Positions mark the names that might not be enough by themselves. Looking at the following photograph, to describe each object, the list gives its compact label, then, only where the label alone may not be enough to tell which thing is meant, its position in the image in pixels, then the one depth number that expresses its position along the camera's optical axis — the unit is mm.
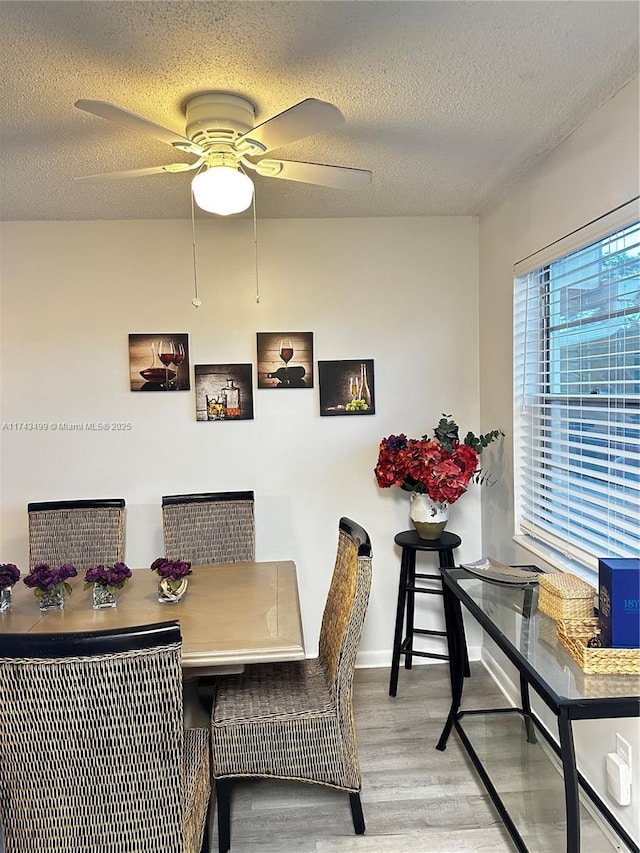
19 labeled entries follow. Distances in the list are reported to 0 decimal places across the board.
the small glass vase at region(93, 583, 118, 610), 2273
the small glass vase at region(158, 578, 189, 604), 2320
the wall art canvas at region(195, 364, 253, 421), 3268
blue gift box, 1561
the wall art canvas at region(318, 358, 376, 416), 3311
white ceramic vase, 3014
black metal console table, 1444
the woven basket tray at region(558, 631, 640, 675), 1558
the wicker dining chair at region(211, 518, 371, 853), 2000
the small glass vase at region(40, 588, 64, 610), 2254
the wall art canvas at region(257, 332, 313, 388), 3277
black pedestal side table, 3002
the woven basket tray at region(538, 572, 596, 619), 1765
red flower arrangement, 2906
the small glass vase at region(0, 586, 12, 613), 2266
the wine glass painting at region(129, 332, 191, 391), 3240
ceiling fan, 1681
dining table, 1875
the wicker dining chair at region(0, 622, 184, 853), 1382
